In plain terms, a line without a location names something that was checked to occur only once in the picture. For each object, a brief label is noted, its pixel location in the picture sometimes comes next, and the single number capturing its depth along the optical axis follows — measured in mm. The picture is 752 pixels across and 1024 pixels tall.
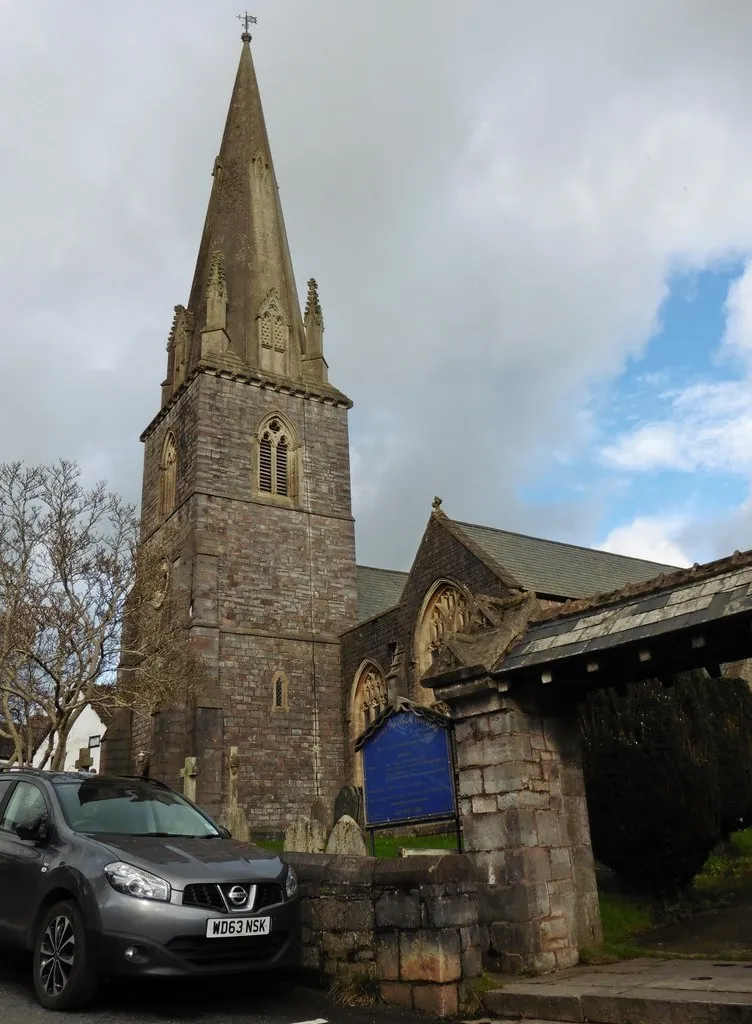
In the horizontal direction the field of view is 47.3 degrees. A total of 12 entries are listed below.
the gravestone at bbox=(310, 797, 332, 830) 21453
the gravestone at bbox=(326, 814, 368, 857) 11266
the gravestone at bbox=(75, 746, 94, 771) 25628
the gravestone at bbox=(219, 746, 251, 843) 17297
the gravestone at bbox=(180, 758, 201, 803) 21047
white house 42594
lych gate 6715
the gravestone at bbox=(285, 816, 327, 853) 14406
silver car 5523
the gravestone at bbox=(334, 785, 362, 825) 16859
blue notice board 7762
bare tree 15594
